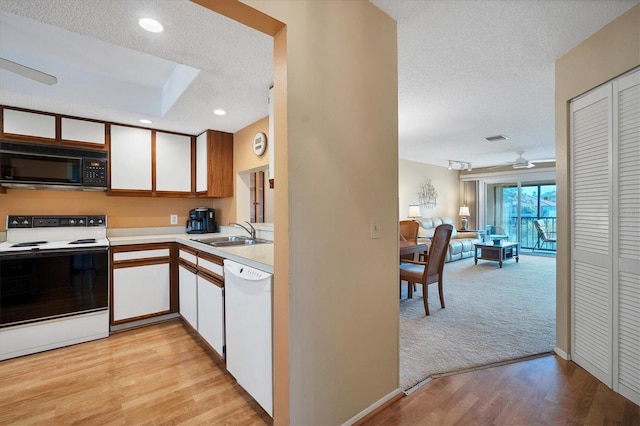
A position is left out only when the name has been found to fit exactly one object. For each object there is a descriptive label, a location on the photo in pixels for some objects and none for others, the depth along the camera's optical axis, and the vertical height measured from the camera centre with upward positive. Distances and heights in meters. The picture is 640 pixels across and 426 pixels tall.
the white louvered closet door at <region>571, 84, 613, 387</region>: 1.88 -0.16
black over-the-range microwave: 2.54 +0.44
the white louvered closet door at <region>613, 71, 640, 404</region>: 1.72 -0.16
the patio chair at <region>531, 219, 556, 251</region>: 7.56 -0.62
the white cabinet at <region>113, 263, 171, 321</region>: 2.78 -0.79
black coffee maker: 3.65 -0.12
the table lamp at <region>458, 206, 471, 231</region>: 8.20 -0.12
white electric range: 2.32 -0.65
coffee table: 5.68 -0.82
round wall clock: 2.95 +0.71
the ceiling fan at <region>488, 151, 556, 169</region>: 5.74 +0.97
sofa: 6.27 -0.67
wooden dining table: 3.34 -0.45
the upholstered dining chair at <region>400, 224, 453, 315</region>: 3.15 -0.66
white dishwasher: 1.51 -0.68
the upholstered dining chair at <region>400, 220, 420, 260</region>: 4.39 -0.31
